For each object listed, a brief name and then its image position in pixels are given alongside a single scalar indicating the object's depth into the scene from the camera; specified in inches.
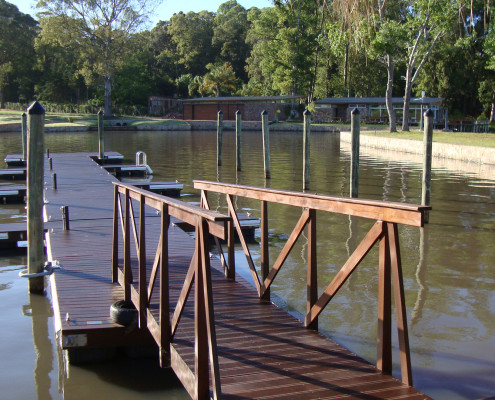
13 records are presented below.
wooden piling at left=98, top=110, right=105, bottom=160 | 945.5
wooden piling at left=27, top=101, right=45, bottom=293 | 299.4
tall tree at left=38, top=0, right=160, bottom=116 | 2554.1
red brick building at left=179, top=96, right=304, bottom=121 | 2504.9
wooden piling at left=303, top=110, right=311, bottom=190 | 715.3
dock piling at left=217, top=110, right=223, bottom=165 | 986.1
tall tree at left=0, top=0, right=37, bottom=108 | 2790.4
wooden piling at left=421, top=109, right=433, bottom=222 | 552.7
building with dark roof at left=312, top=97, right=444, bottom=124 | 2214.6
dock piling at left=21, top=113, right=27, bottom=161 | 934.6
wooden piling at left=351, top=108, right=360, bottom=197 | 621.3
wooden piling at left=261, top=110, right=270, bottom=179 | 842.2
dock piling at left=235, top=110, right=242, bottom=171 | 930.7
